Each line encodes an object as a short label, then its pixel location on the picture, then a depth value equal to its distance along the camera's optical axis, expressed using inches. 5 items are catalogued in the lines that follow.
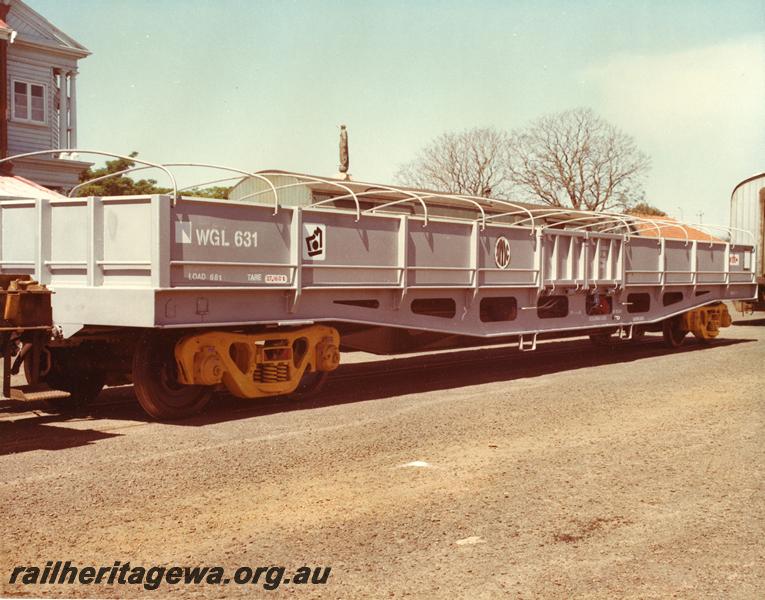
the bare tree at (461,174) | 2161.7
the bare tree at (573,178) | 2166.6
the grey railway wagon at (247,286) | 327.3
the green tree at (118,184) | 1413.6
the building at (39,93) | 998.4
